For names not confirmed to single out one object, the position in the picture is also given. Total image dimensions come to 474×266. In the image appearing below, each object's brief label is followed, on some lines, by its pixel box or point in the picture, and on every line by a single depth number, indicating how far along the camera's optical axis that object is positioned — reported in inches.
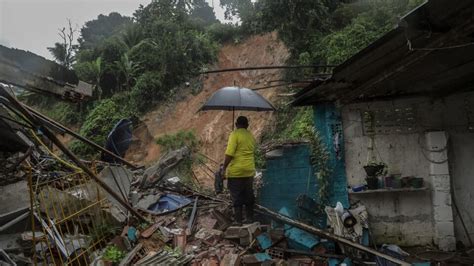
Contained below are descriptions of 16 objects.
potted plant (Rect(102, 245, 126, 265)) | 233.0
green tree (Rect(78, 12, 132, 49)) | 1243.8
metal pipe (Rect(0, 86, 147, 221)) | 172.7
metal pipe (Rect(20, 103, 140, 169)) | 224.7
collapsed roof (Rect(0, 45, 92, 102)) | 179.8
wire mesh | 230.1
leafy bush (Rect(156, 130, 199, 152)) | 779.4
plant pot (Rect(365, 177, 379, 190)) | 268.7
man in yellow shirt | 244.2
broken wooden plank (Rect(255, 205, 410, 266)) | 211.8
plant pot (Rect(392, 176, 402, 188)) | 268.8
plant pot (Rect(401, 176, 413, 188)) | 269.3
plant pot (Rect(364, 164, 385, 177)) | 267.4
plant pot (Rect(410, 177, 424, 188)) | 266.4
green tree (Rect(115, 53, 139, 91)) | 885.2
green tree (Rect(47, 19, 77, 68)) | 1008.2
